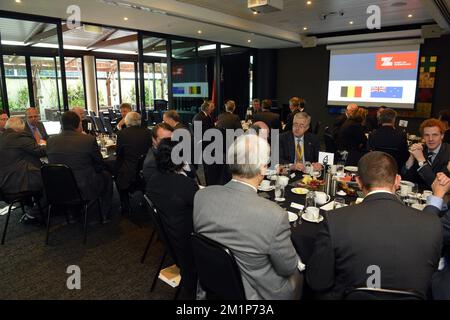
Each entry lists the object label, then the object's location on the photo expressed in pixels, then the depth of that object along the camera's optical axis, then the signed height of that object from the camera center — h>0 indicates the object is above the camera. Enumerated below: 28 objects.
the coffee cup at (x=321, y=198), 2.47 -0.75
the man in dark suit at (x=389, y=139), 4.34 -0.52
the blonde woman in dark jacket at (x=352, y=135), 5.20 -0.55
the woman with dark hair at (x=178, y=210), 2.15 -0.74
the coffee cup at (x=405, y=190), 2.58 -0.71
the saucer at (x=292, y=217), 2.15 -0.79
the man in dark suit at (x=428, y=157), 2.83 -0.52
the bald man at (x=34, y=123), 5.18 -0.40
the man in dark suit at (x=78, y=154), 3.59 -0.61
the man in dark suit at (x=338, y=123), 6.11 -0.43
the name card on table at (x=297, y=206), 2.38 -0.79
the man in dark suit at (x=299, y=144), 3.76 -0.52
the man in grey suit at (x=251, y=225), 1.53 -0.61
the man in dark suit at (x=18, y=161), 3.62 -0.72
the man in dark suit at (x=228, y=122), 6.04 -0.41
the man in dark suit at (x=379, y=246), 1.36 -0.63
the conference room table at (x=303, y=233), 1.92 -0.81
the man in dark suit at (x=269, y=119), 6.36 -0.37
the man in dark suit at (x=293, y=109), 6.74 -0.18
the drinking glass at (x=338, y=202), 2.39 -0.77
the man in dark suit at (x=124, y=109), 6.18 -0.18
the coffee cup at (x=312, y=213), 2.16 -0.76
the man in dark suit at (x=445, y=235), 1.75 -0.73
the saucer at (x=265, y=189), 2.79 -0.77
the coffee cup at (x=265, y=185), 2.82 -0.75
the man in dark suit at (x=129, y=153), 4.14 -0.69
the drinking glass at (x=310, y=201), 2.35 -0.73
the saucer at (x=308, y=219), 2.14 -0.80
